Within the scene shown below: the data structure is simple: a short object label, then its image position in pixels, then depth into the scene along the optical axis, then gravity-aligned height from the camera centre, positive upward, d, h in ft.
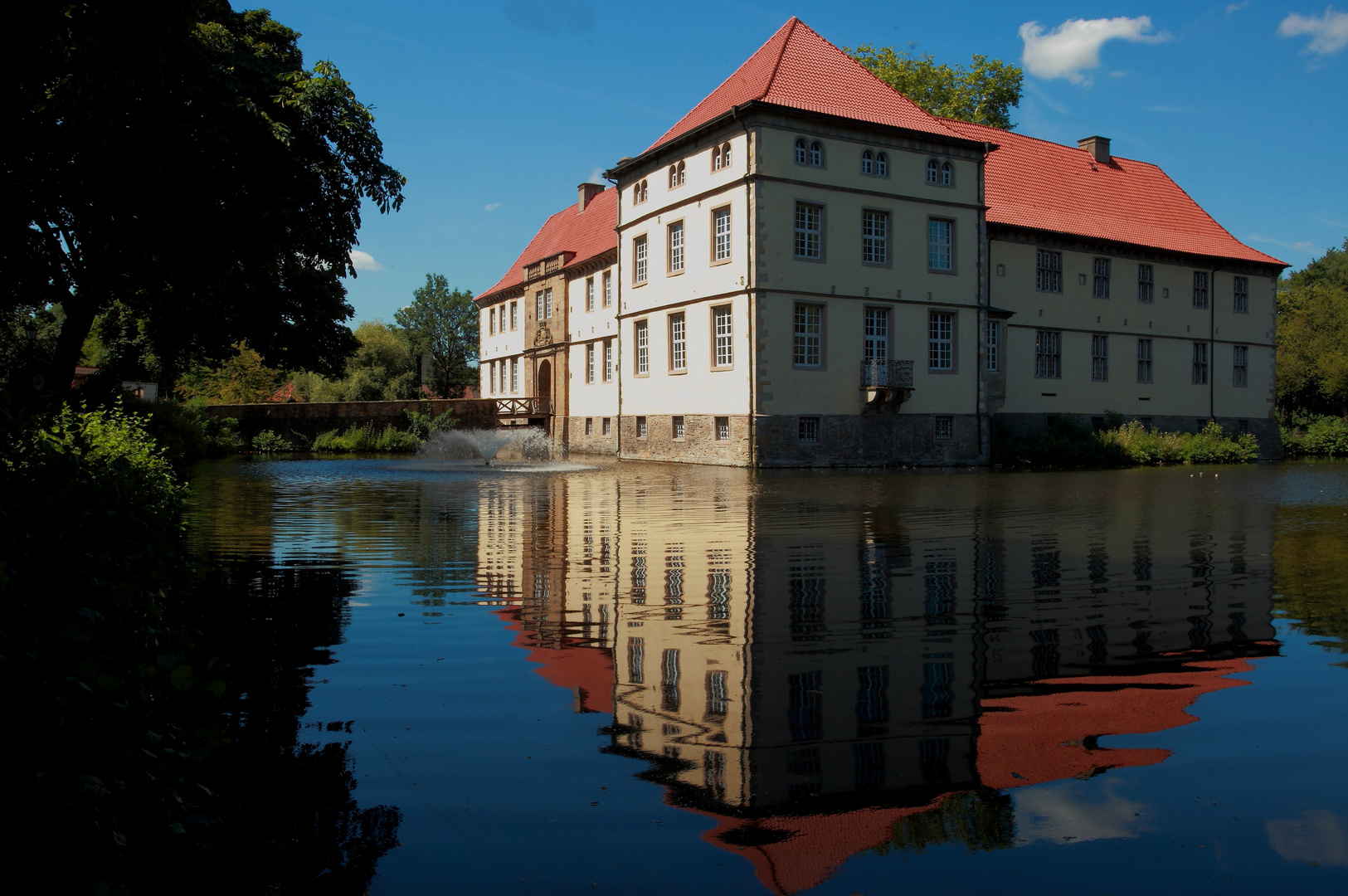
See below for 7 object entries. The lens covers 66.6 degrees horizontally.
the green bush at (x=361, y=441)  141.08 +2.47
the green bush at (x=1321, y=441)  158.30 +3.15
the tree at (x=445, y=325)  289.53 +38.41
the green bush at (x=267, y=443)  138.31 +2.18
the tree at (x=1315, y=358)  174.70 +17.94
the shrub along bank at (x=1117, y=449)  117.91 +1.43
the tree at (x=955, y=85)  151.53 +57.14
